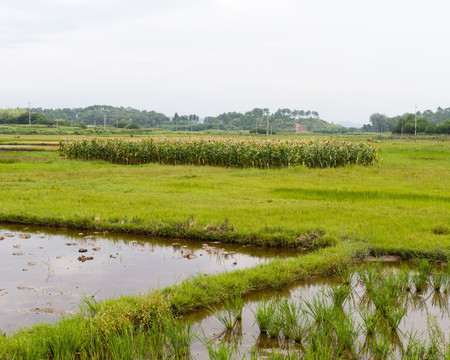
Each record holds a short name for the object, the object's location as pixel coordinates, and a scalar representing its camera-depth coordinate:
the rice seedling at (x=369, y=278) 7.05
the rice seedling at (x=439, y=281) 7.30
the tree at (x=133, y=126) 136.38
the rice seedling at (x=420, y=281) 7.32
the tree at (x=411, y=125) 113.75
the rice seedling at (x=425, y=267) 7.80
